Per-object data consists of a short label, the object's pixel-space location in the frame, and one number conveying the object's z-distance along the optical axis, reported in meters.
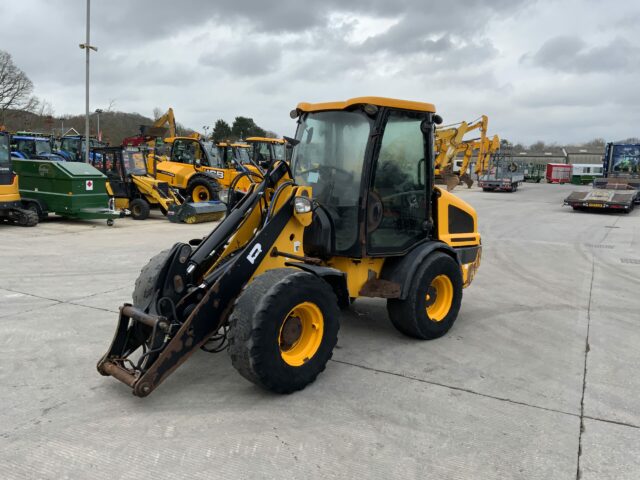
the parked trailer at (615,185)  20.00
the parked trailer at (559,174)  50.88
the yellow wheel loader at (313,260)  3.43
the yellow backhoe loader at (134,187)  14.56
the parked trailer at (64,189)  12.56
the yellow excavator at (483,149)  30.16
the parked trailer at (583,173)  50.66
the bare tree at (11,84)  49.28
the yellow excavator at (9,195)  11.60
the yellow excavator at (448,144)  23.08
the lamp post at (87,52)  17.34
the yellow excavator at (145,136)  17.58
